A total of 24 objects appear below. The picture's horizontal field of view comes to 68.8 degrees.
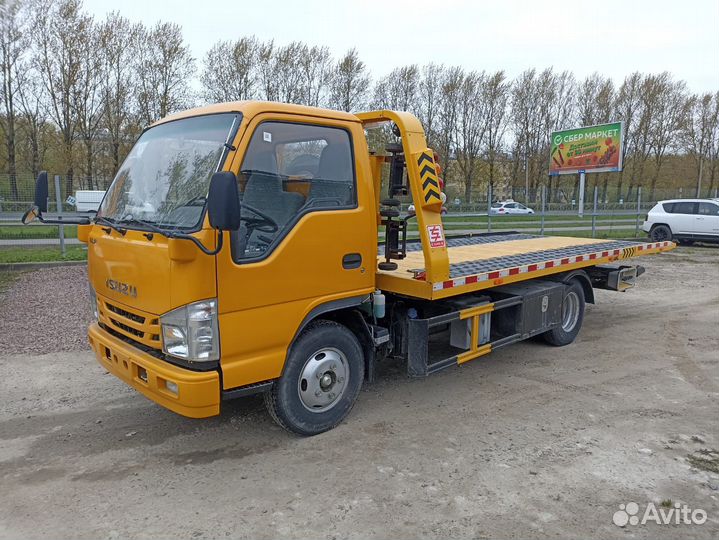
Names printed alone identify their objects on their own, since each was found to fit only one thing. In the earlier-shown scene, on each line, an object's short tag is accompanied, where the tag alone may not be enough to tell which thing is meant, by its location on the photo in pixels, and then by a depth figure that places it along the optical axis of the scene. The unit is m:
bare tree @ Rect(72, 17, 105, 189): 27.30
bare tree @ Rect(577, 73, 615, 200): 47.69
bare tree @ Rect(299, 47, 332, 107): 35.19
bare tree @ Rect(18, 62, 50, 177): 28.09
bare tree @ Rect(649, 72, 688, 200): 47.19
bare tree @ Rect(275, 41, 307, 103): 34.28
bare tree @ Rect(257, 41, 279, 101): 33.34
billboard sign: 26.44
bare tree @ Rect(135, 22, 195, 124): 28.66
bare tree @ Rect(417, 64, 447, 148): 42.69
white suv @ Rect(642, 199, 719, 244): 17.83
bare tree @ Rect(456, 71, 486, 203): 44.16
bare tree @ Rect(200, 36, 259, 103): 31.67
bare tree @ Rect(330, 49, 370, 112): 36.22
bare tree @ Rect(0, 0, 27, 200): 25.11
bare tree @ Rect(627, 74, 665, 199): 47.09
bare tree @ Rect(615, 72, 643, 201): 47.47
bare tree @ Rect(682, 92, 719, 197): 48.19
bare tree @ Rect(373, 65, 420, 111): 40.59
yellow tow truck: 3.28
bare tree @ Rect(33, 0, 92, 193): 26.00
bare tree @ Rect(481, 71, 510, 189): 44.66
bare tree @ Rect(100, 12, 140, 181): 27.73
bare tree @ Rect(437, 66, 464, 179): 43.31
